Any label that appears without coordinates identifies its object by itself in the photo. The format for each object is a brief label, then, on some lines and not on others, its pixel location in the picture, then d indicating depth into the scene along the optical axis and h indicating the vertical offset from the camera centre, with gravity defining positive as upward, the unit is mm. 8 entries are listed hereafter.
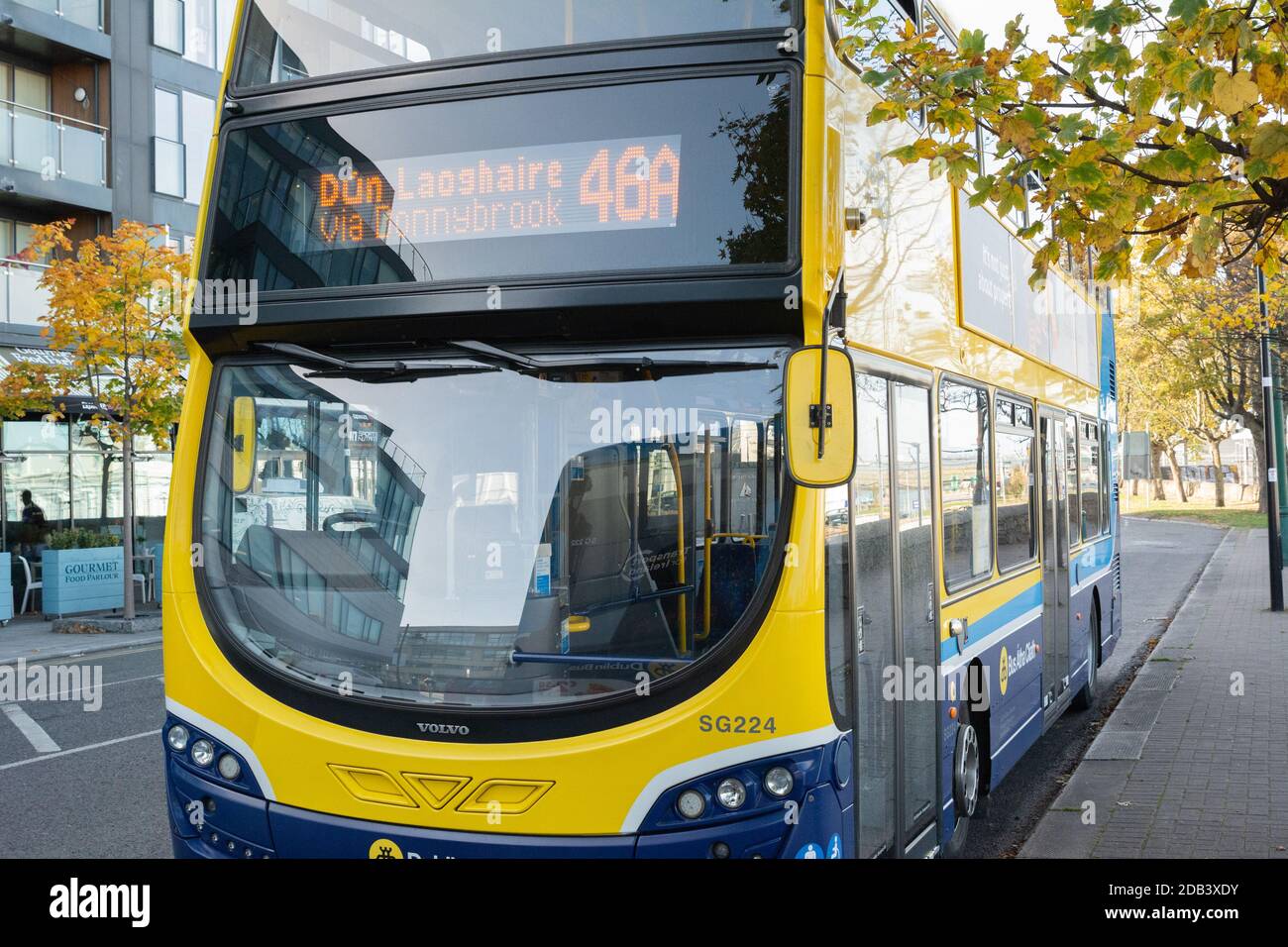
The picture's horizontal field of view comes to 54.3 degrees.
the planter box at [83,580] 18219 -1047
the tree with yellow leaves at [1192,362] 19375 +3801
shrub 19188 -462
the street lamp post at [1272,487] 17516 +65
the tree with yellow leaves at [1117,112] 5121 +1703
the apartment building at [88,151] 21969 +6817
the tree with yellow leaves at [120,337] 16906 +2357
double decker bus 4020 +191
